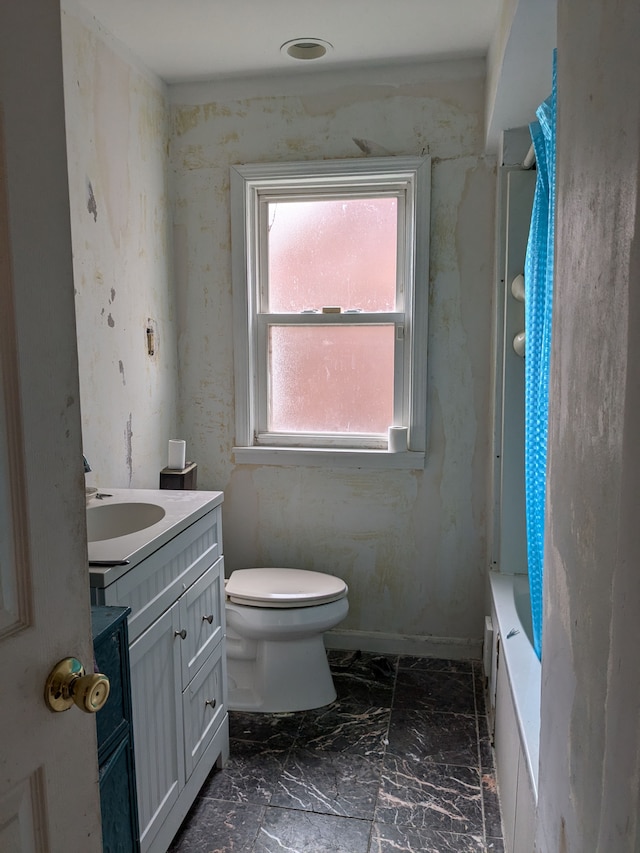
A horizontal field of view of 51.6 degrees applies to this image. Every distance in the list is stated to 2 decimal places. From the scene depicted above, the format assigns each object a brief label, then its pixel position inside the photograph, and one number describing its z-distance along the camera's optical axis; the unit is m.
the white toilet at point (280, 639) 2.36
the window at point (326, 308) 2.71
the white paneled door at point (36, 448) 0.70
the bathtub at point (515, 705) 1.49
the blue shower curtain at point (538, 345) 1.59
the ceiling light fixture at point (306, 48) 2.35
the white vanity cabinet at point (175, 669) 1.55
